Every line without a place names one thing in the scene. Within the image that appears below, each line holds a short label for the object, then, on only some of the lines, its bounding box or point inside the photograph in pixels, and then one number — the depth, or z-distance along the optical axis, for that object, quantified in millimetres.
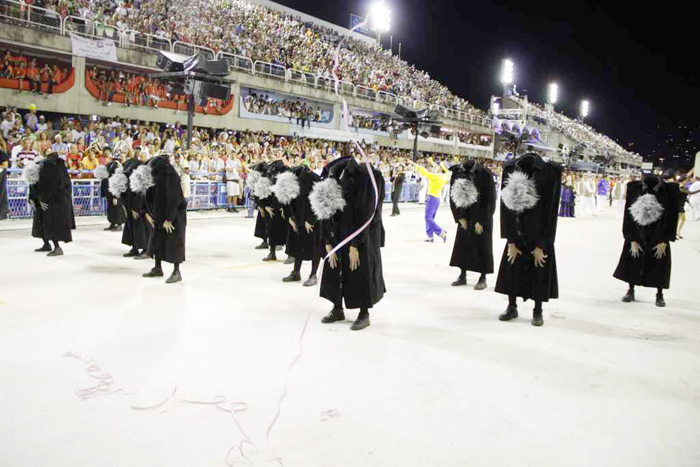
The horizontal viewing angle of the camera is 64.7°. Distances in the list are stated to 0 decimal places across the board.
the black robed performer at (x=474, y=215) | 7352
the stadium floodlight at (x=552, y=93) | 77250
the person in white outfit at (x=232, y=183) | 16281
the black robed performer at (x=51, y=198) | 8289
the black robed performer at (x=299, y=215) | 7562
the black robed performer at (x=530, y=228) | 5598
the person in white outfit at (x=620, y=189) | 29555
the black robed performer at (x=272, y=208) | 8805
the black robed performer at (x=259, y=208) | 9377
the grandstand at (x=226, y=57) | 18781
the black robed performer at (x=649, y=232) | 6844
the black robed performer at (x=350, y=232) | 5234
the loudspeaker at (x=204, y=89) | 13832
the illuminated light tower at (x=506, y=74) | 59688
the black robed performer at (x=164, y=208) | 6898
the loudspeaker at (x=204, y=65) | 13695
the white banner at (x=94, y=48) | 18531
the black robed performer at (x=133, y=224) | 8562
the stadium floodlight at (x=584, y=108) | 95500
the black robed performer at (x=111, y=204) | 11273
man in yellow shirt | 11039
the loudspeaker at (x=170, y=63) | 14047
